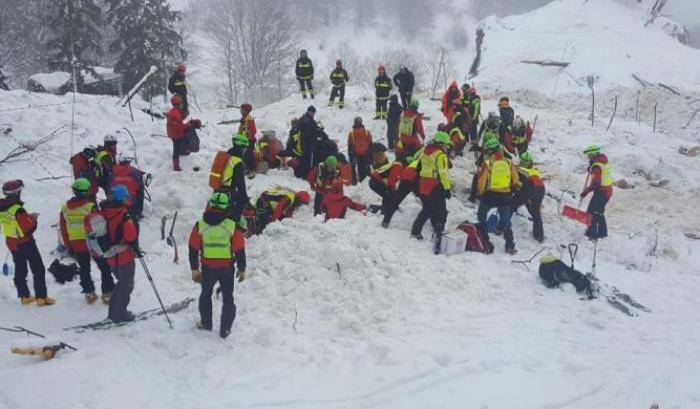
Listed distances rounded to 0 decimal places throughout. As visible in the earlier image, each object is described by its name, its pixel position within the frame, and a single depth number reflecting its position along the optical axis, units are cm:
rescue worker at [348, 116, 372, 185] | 1184
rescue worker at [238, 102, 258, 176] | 1162
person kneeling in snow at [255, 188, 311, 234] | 957
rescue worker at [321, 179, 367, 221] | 922
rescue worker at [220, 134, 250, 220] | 850
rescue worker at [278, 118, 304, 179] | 1203
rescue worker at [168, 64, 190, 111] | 1303
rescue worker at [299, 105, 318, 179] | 1145
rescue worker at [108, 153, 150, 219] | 886
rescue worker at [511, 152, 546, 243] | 939
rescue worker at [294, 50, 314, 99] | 1712
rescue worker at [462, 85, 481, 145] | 1395
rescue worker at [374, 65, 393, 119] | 1521
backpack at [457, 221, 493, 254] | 865
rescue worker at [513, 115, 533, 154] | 1359
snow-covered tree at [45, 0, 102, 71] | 2189
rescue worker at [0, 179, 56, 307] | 646
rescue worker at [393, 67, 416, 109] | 1499
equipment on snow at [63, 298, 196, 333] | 632
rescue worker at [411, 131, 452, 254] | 848
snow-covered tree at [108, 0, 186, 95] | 2380
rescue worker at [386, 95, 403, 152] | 1355
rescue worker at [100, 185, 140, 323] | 614
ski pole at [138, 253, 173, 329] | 631
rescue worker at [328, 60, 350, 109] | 1662
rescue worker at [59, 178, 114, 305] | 666
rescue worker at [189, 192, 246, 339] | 588
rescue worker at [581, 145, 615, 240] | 993
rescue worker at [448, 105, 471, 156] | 1316
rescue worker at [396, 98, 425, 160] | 1127
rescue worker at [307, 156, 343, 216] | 949
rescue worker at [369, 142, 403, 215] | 919
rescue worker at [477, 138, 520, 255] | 879
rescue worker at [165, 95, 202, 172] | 1089
